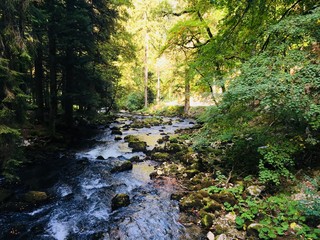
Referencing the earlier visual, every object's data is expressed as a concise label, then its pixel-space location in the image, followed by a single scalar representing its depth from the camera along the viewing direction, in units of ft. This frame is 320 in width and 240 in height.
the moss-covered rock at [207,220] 15.21
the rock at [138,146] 35.86
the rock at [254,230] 13.23
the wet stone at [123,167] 27.14
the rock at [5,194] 19.43
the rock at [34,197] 19.48
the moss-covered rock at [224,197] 16.85
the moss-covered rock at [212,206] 16.55
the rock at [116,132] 50.25
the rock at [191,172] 23.77
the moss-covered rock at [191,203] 17.57
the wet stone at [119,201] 18.74
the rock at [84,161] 30.11
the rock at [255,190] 16.78
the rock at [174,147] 33.91
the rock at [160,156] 30.43
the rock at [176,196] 19.61
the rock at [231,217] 14.99
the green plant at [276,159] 15.67
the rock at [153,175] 24.74
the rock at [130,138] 41.62
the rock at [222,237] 13.46
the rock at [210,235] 14.00
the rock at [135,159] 30.66
